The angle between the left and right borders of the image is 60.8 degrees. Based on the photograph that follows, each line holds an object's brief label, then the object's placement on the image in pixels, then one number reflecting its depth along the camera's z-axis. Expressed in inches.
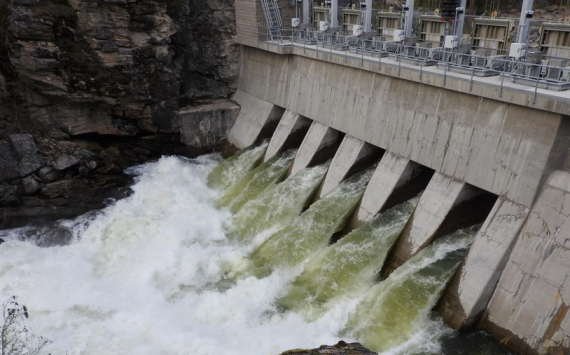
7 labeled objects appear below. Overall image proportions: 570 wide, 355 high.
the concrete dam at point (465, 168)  507.2
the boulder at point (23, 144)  879.1
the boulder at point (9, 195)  831.1
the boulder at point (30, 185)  857.5
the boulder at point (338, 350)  350.3
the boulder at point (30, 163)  866.1
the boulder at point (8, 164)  852.6
